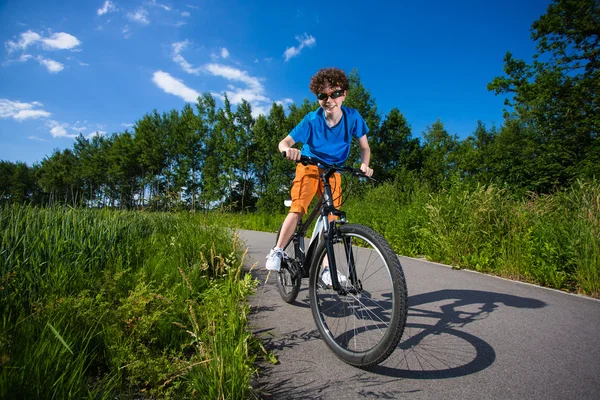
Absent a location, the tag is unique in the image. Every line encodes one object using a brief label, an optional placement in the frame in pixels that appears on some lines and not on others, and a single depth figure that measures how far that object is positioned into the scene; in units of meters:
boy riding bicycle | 3.29
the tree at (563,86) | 15.54
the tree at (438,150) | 48.34
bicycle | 1.92
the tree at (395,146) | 47.31
